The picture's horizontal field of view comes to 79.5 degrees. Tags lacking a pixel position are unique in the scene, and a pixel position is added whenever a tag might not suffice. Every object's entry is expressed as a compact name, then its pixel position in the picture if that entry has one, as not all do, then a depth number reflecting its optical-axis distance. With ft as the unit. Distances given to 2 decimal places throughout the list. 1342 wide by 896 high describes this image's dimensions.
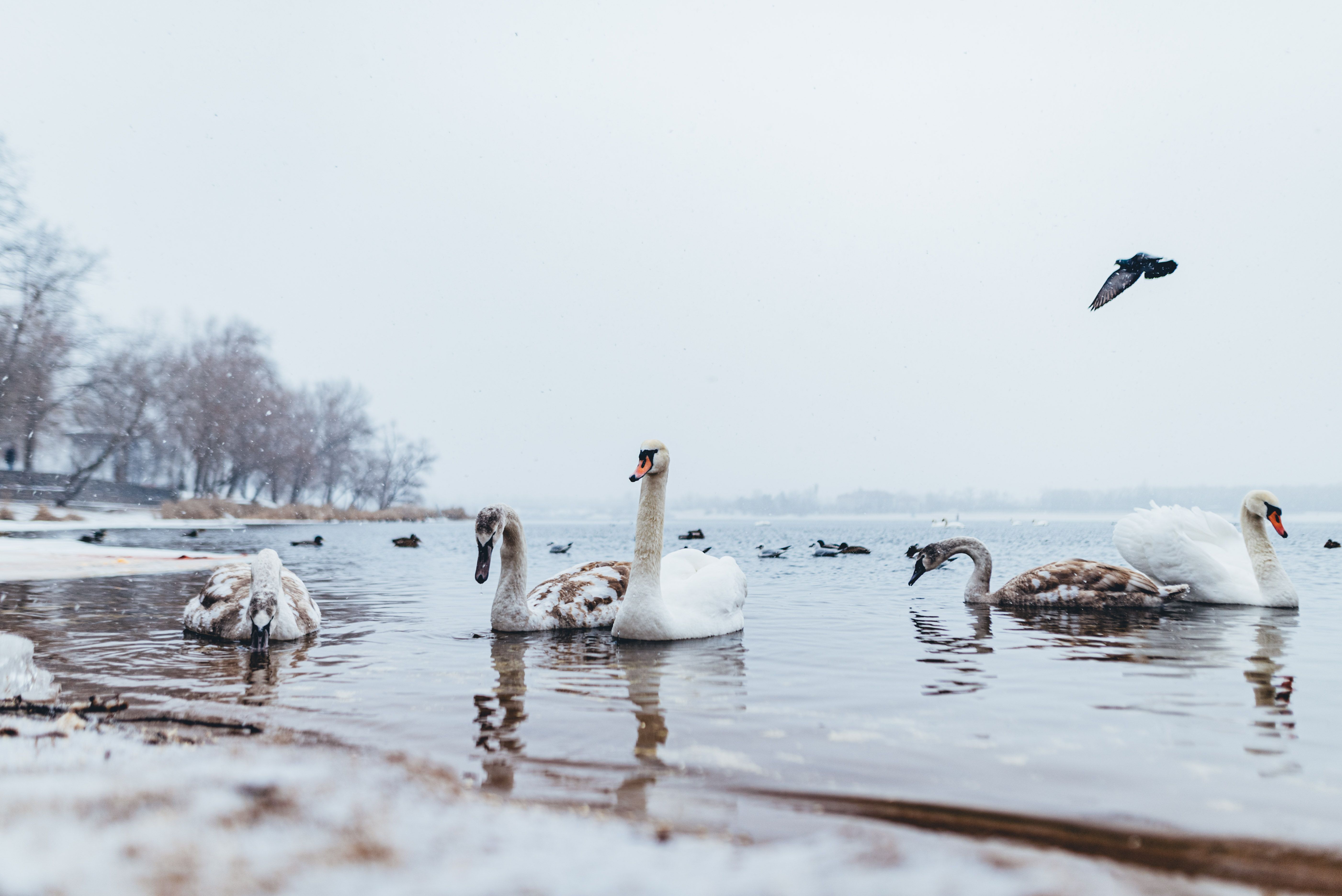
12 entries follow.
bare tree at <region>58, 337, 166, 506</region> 129.39
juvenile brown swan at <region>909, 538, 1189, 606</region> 33.40
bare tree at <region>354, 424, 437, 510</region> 296.30
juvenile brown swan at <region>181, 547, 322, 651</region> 23.12
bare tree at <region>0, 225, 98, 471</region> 109.50
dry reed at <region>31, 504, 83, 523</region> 106.42
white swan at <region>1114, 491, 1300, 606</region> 34.09
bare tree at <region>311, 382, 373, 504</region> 261.36
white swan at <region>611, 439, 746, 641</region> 24.62
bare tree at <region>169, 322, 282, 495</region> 179.32
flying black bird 35.70
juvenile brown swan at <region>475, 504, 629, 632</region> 24.56
